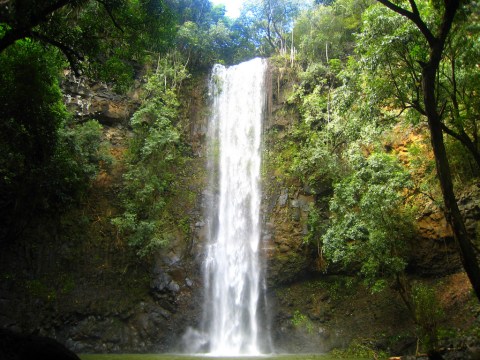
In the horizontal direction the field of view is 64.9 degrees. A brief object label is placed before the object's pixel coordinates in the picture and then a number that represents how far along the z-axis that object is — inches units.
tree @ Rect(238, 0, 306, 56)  948.0
